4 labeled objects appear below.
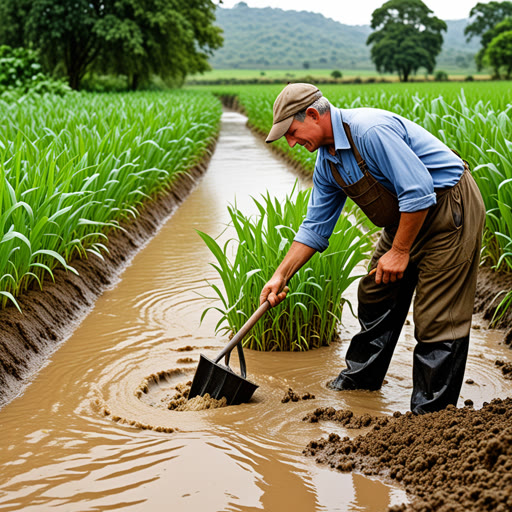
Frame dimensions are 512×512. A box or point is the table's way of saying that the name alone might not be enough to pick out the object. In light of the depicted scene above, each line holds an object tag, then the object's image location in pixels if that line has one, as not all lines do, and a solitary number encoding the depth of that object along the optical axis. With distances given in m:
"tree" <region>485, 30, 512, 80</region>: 58.19
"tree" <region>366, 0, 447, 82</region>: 66.25
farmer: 2.45
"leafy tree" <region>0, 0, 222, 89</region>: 25.14
